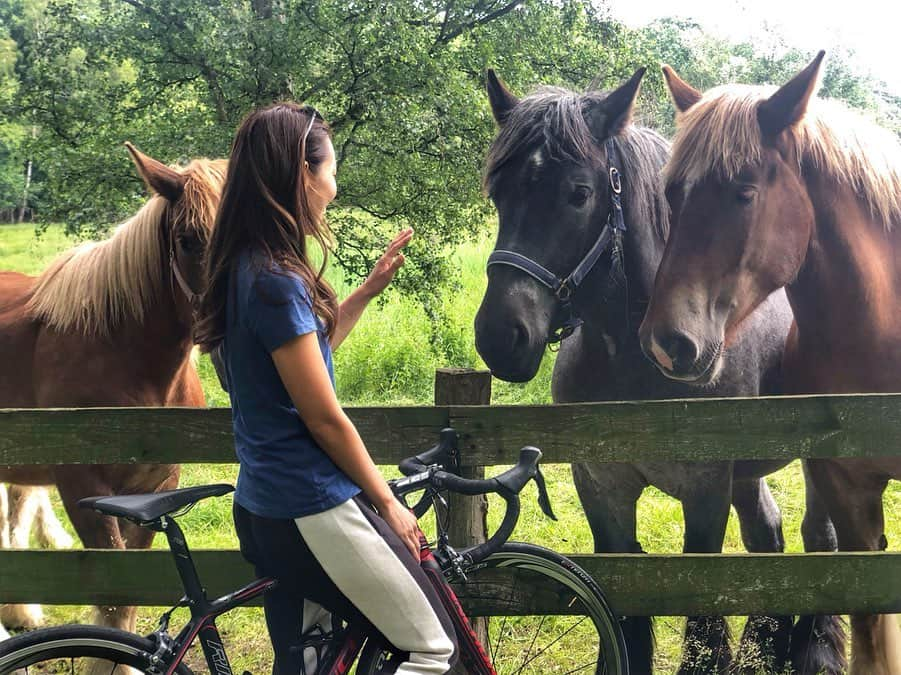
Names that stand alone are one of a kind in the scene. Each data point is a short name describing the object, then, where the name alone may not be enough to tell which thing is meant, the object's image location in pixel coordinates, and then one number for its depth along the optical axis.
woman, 1.74
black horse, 2.86
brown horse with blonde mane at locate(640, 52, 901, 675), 2.70
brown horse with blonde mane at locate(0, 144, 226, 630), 3.42
